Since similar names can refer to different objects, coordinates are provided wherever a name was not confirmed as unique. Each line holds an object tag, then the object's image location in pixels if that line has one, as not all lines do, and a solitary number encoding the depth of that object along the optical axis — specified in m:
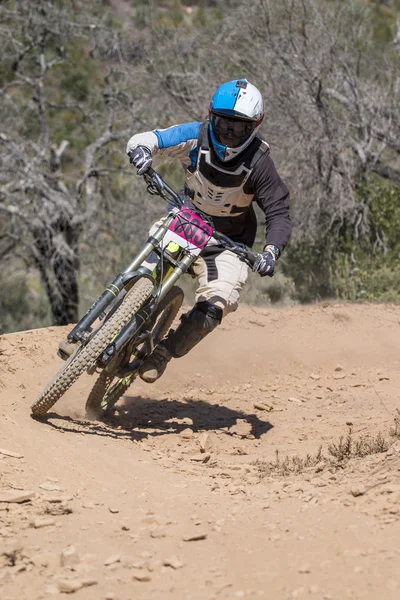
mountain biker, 11.31
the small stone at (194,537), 7.16
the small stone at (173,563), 6.66
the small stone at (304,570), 6.41
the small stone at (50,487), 8.38
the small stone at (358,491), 7.87
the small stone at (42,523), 7.45
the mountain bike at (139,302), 10.59
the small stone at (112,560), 6.71
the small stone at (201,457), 11.16
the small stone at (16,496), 7.96
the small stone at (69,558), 6.70
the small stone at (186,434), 12.44
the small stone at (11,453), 9.15
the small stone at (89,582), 6.41
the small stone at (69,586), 6.34
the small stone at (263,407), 14.30
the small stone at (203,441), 11.76
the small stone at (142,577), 6.46
